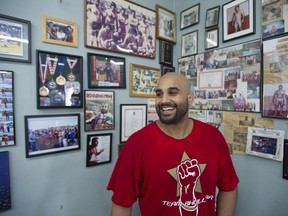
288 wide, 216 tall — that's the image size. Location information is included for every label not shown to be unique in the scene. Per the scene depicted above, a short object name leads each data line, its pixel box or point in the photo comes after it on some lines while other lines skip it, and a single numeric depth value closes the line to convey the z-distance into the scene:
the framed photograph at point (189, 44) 1.65
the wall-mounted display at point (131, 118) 1.49
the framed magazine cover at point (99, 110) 1.31
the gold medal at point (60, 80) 1.19
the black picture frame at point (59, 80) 1.12
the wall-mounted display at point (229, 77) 1.26
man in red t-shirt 0.79
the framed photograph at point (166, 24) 1.69
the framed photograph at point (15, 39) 1.01
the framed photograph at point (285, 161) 1.10
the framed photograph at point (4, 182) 1.01
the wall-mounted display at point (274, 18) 1.12
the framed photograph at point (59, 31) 1.14
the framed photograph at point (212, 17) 1.47
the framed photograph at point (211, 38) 1.49
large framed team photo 1.32
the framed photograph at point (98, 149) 1.32
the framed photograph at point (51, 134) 1.10
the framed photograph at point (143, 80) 1.55
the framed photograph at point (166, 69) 1.75
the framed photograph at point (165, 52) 1.73
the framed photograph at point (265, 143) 1.14
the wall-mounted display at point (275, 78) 1.11
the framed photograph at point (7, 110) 1.01
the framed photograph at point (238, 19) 1.28
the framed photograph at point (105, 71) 1.32
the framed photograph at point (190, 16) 1.63
